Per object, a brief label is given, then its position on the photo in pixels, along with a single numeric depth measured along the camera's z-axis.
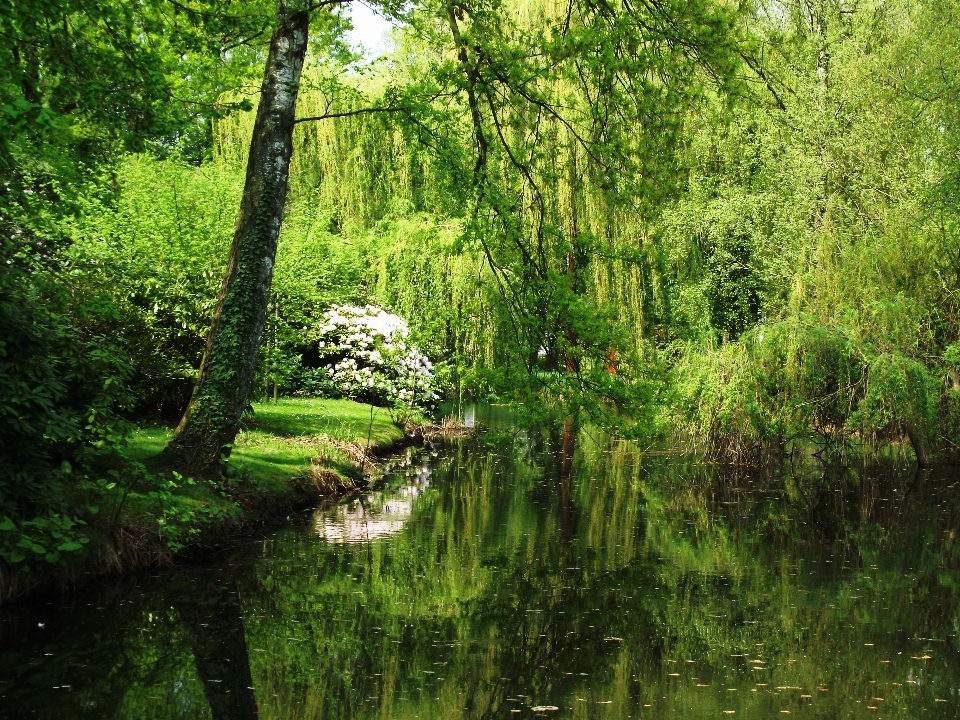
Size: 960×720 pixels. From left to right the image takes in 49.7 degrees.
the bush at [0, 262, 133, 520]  8.62
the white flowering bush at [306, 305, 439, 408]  20.25
